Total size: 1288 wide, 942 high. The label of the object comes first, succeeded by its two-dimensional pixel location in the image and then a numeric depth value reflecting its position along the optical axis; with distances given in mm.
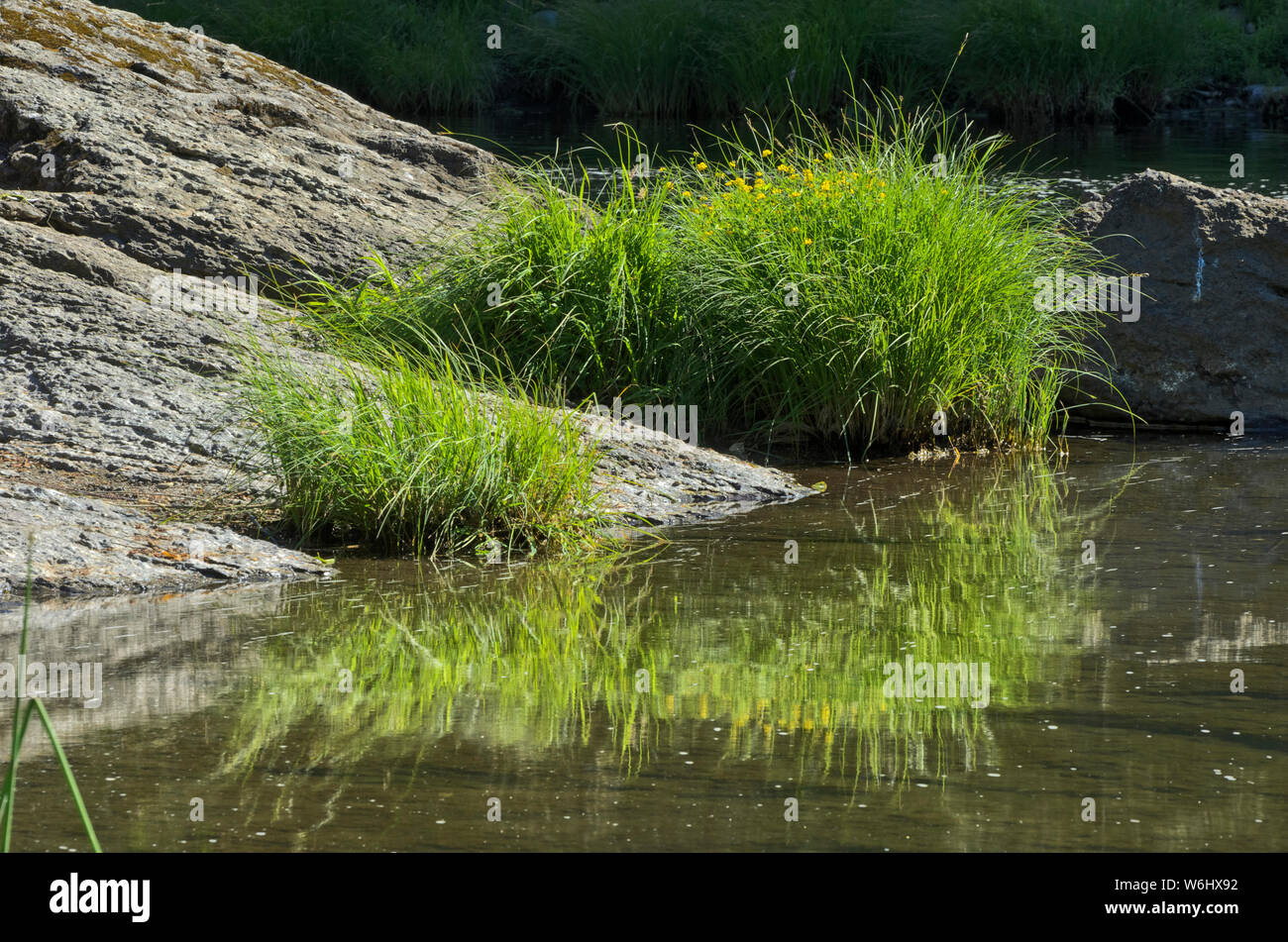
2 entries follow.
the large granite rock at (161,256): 11344
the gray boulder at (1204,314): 16750
